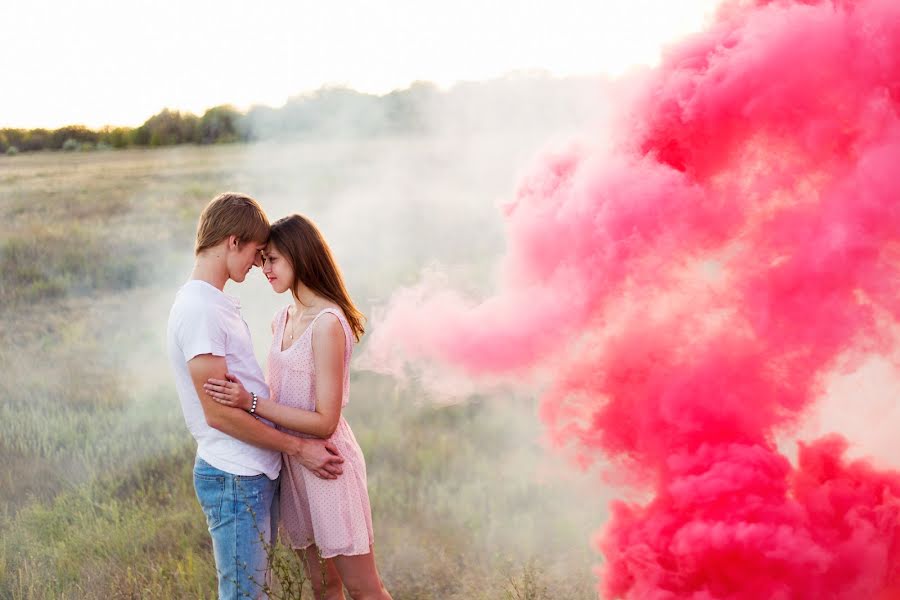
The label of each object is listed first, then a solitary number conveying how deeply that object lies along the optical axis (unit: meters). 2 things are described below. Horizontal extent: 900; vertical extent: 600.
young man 2.90
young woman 3.02
